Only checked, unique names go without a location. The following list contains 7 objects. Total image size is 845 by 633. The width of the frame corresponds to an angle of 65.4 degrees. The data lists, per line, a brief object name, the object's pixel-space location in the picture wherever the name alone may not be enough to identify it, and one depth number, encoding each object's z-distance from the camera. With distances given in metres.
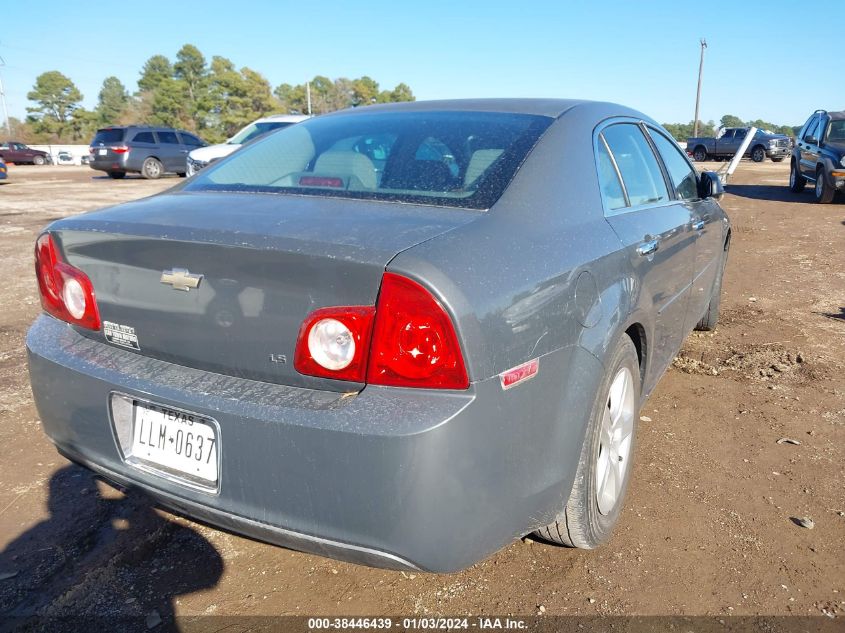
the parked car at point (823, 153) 12.39
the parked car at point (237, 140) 12.53
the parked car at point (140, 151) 20.12
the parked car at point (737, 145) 29.52
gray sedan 1.59
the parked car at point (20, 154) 39.17
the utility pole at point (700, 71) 43.24
